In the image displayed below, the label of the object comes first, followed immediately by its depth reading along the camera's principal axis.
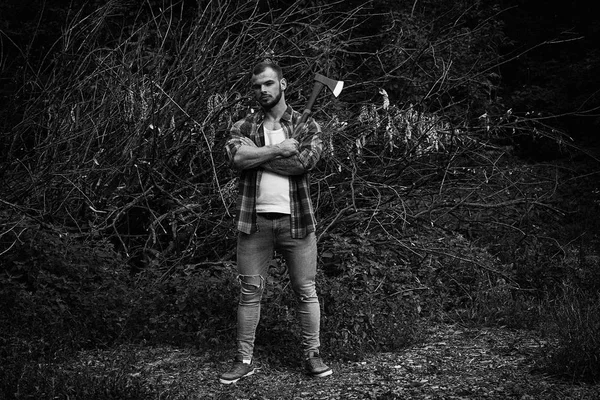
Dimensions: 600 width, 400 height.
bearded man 4.85
